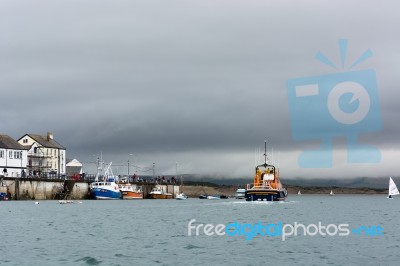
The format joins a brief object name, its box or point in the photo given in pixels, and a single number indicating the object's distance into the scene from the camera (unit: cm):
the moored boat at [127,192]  19070
